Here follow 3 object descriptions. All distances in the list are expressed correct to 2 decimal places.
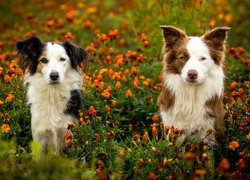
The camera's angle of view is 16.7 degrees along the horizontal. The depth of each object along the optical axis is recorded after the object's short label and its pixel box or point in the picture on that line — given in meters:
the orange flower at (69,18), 14.20
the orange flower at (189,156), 7.07
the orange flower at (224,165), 6.92
